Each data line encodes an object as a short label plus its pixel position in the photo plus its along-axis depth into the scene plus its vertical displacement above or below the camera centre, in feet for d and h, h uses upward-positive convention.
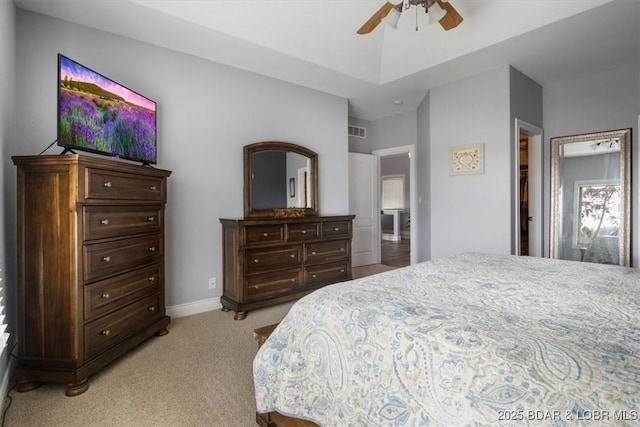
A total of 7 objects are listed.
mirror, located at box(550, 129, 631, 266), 11.84 +0.47
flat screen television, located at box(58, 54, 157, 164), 6.53 +2.32
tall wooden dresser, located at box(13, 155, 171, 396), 6.07 -1.07
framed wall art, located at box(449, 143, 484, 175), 12.25 +2.03
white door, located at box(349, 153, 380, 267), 17.43 +0.23
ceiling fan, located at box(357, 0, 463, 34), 7.89 +5.09
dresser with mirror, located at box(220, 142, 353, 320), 10.12 -0.90
